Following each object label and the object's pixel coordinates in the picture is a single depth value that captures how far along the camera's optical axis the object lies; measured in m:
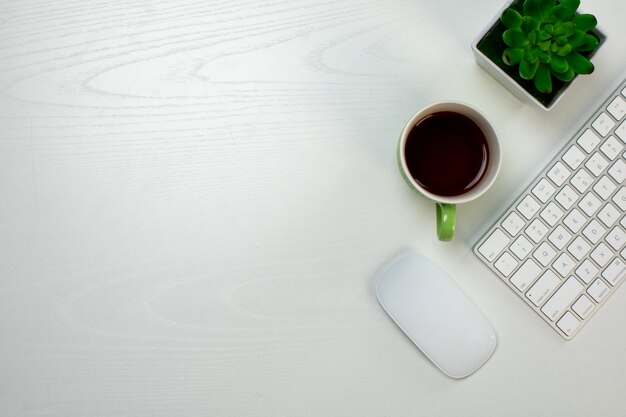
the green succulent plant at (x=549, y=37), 0.58
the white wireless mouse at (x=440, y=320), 0.64
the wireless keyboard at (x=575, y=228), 0.63
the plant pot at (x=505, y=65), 0.61
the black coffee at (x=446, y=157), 0.64
